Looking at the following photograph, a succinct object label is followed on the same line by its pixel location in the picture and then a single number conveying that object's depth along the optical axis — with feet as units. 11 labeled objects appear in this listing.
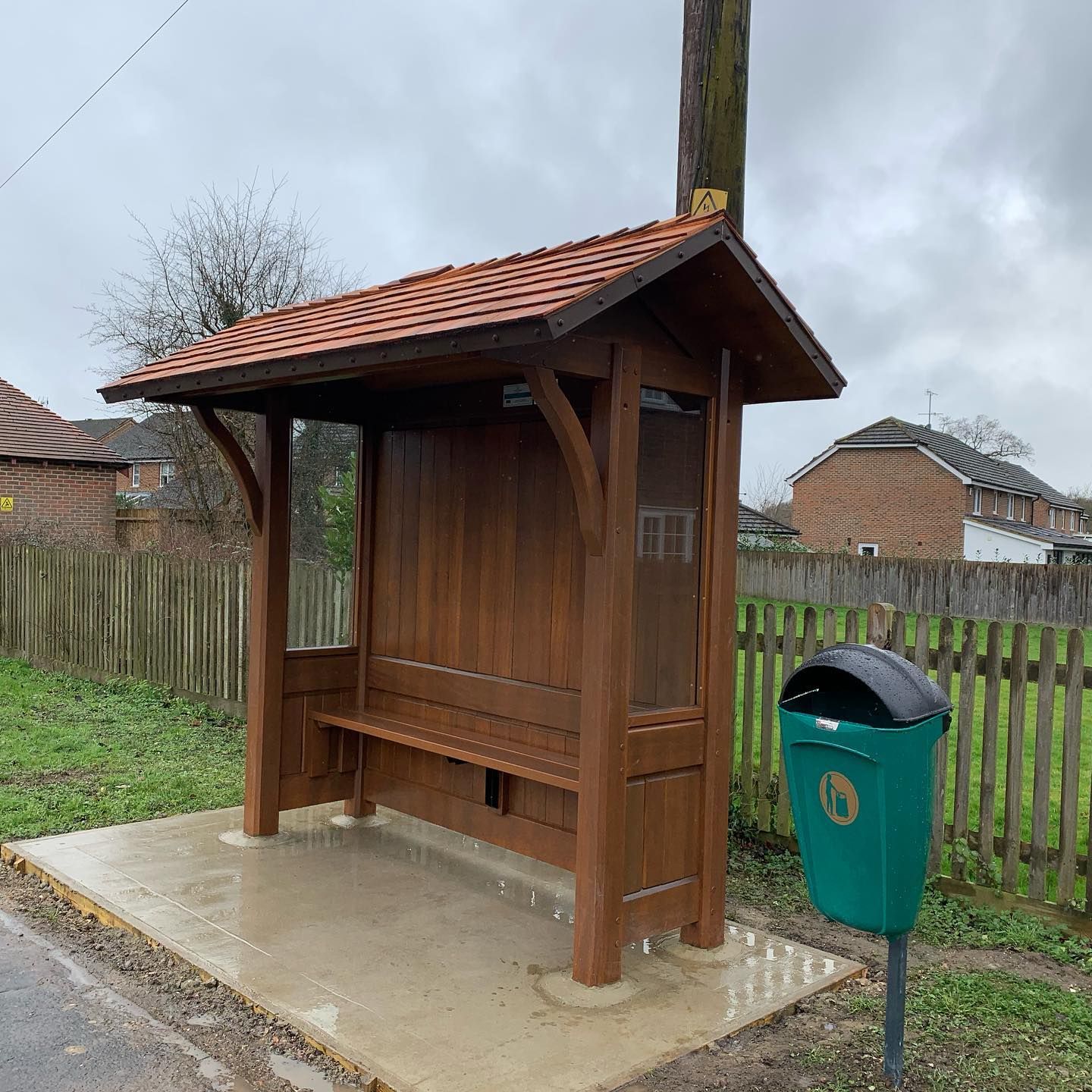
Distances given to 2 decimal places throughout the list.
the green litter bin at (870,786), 11.20
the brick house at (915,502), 139.95
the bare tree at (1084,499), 218.63
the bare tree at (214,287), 70.95
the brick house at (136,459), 157.69
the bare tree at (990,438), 232.53
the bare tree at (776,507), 203.31
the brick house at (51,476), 72.54
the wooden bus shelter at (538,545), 14.01
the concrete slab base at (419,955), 12.41
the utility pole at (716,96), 20.18
